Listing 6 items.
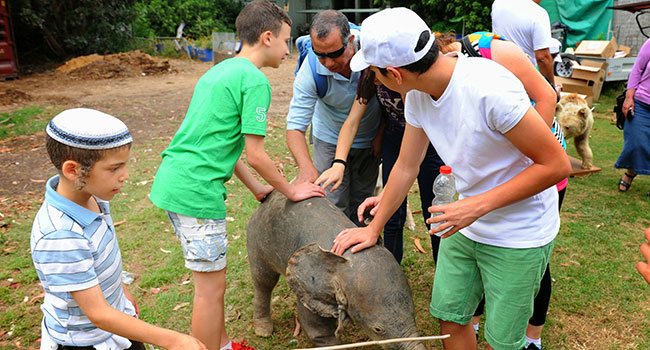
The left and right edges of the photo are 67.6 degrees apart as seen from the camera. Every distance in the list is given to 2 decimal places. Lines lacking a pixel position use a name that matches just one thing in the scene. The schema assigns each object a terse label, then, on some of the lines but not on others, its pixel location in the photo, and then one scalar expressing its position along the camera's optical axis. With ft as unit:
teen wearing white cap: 6.92
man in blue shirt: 11.39
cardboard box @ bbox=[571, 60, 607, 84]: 40.24
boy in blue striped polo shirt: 6.80
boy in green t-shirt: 9.93
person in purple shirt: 20.67
